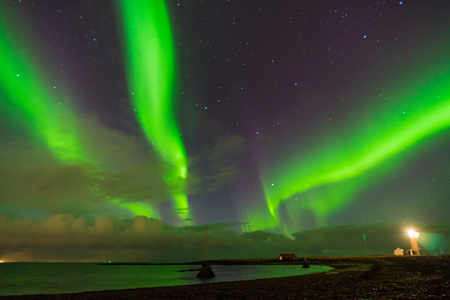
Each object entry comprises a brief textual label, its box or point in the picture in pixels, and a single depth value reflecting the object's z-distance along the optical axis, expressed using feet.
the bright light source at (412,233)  304.65
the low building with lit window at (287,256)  571.69
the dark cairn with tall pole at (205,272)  178.81
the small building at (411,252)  312.73
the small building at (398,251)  369.16
